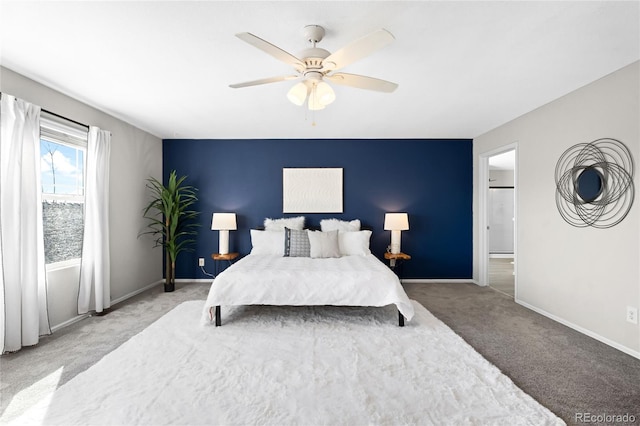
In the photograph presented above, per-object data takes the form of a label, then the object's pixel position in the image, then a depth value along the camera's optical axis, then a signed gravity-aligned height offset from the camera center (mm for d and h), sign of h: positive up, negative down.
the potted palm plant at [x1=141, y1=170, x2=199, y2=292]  4391 -127
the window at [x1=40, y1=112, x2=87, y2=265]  2984 +255
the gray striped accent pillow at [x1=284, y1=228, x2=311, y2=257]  4145 -487
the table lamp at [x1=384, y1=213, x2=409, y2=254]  4625 -242
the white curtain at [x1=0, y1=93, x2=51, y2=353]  2416 -160
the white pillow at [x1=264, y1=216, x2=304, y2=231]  4785 -233
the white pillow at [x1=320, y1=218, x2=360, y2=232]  4746 -249
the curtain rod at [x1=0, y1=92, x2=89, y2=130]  2896 +967
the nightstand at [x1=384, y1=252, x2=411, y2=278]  4531 -795
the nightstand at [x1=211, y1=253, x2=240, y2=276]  4543 -728
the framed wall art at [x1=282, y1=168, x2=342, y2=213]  5000 +337
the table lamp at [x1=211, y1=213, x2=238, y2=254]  4637 -259
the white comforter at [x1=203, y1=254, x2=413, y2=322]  2953 -805
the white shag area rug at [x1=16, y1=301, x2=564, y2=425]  1671 -1173
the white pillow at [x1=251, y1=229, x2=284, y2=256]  4453 -494
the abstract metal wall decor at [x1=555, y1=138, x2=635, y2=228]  2572 +257
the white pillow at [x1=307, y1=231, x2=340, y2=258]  4008 -475
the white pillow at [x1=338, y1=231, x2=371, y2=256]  4344 -495
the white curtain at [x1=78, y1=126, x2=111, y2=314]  3287 -307
